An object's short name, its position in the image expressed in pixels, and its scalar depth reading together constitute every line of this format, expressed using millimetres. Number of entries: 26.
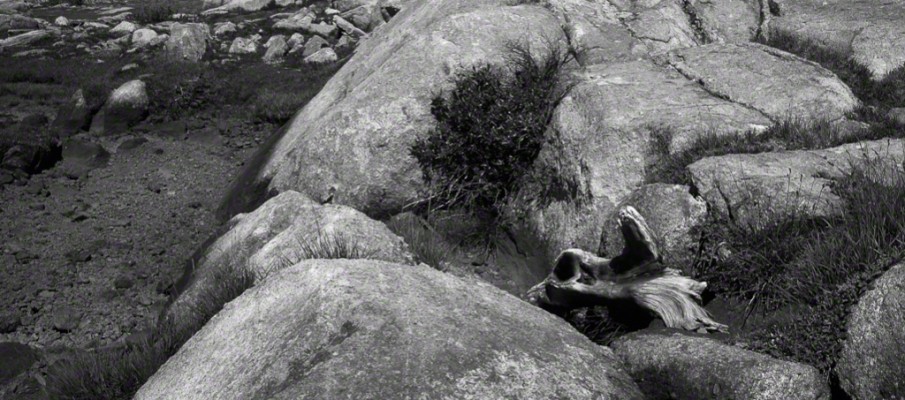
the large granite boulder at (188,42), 26300
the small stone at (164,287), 12703
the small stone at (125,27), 30266
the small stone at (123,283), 12953
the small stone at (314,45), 26206
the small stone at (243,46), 26922
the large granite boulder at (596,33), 13594
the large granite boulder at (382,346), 6070
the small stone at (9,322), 11852
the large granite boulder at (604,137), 10586
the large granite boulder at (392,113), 12922
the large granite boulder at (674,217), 8750
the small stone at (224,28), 28803
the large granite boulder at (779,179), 8062
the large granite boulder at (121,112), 20078
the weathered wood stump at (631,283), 8102
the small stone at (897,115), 10102
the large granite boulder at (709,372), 6059
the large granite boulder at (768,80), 10898
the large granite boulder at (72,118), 19906
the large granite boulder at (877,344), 5762
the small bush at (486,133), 12234
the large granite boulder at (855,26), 12883
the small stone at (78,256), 13867
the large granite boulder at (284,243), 9148
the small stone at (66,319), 11820
